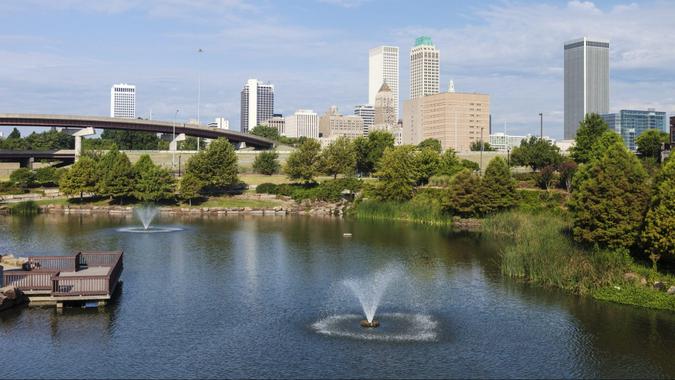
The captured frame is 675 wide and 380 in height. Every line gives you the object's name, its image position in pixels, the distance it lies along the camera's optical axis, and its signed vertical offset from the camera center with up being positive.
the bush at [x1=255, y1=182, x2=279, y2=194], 106.81 -0.41
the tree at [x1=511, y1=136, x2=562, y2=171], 100.62 +4.84
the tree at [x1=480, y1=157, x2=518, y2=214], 75.75 -0.81
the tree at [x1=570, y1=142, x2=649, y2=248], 42.56 -1.07
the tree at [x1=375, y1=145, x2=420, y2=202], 92.75 +1.35
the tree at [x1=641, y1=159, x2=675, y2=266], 38.22 -2.15
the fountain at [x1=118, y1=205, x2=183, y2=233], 71.94 -4.10
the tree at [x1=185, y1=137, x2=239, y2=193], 104.12 +3.21
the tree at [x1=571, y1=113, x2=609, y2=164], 91.62 +7.29
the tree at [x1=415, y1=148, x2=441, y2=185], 99.19 +3.52
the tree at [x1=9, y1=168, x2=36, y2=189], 108.62 +1.53
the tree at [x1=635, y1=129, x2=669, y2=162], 92.50 +6.16
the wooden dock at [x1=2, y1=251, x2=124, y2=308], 35.01 -5.38
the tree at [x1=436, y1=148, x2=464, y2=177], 103.56 +3.47
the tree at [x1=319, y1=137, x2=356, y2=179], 113.19 +4.76
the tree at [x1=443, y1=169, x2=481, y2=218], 76.56 -1.06
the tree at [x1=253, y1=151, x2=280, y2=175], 126.19 +4.53
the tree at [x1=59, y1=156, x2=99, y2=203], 99.00 +1.20
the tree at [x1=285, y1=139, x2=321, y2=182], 109.75 +4.14
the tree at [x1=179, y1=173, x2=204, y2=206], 98.56 -0.04
